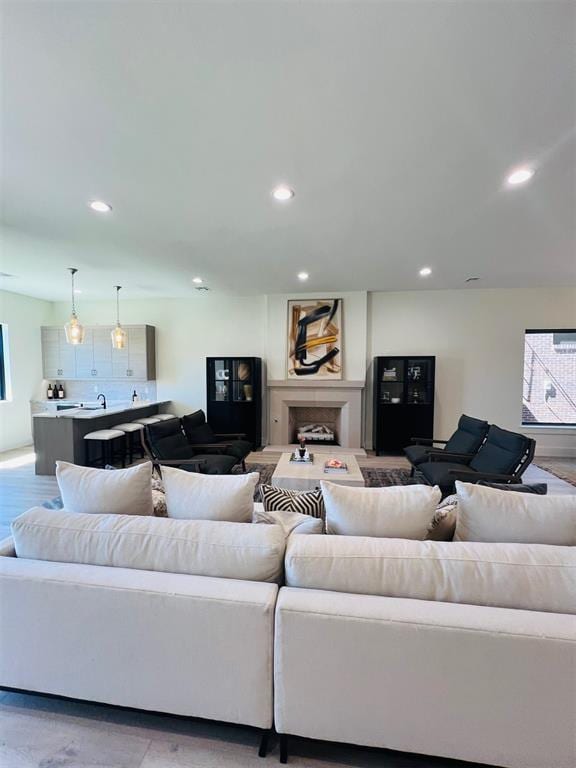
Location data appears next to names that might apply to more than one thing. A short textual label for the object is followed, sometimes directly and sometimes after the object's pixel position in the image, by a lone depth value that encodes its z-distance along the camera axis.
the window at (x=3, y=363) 5.71
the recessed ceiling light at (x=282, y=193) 2.46
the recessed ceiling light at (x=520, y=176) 2.25
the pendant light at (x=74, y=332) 4.16
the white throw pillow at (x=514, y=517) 1.29
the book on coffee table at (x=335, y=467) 3.32
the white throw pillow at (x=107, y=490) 1.57
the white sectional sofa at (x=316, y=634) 1.03
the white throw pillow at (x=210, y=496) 1.50
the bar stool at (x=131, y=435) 4.81
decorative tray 3.72
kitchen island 4.32
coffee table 3.12
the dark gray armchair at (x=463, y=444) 3.64
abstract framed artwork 5.66
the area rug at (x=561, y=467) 4.40
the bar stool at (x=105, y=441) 4.35
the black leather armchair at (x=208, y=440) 3.95
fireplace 5.61
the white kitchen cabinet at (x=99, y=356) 6.12
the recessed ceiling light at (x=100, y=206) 2.67
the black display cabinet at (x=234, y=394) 5.68
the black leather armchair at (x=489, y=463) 2.85
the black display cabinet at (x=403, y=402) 5.36
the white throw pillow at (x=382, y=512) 1.38
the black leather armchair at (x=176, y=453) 3.26
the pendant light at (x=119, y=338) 4.98
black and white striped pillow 1.65
